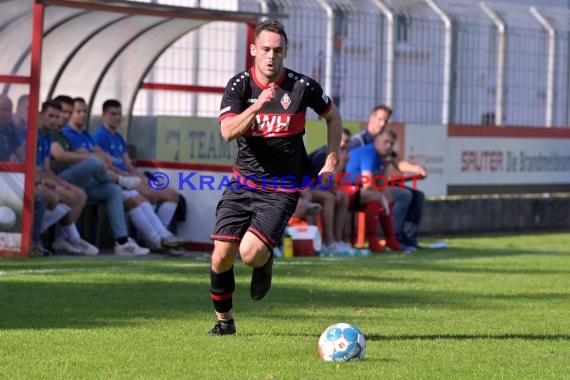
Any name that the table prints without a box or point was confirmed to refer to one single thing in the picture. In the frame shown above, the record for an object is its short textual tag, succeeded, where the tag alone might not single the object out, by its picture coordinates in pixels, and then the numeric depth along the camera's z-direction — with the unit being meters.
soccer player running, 18.67
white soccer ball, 16.52
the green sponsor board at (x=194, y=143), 36.22
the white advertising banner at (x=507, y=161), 46.78
